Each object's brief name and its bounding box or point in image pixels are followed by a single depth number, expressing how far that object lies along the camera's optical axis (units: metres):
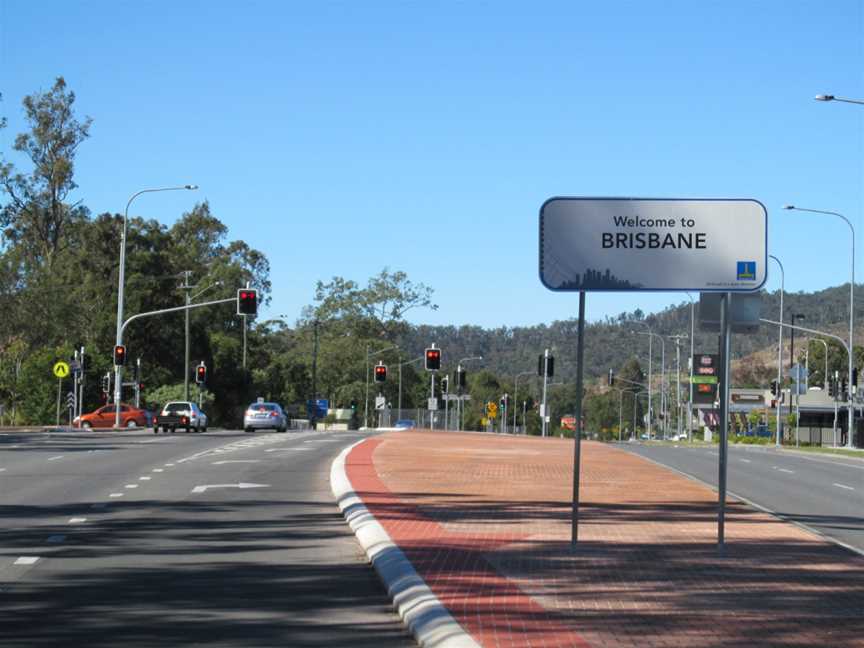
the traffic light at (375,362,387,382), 74.94
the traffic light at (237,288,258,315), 52.00
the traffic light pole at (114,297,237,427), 57.06
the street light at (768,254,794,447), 65.97
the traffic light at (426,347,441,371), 65.12
